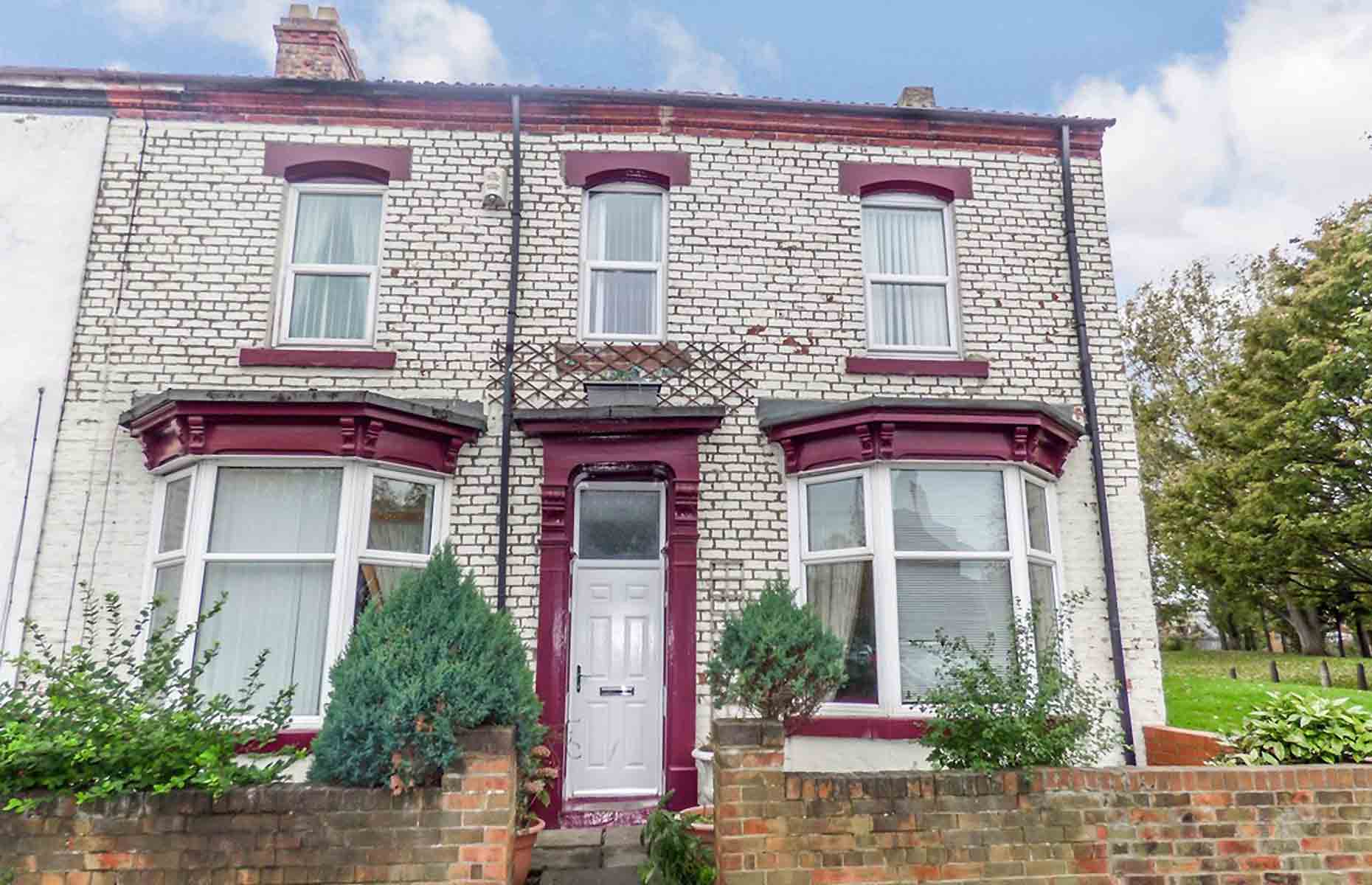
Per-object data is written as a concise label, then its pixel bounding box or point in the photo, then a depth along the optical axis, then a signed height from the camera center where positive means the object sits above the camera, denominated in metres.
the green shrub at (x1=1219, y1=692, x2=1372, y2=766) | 4.63 -0.60
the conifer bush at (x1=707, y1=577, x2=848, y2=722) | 4.70 -0.19
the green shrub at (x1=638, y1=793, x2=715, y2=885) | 4.66 -1.31
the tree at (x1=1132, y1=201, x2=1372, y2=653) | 19.03 +4.70
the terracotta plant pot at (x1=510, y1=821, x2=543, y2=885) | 4.93 -1.35
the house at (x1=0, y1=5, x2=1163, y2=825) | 6.59 +2.13
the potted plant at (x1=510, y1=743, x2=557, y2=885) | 4.98 -1.12
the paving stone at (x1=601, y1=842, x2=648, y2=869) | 5.46 -1.53
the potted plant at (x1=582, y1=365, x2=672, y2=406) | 7.18 +2.05
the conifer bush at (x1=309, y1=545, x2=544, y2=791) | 3.85 -0.29
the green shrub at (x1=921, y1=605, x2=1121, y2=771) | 4.37 -0.49
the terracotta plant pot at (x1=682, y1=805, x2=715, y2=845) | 5.15 -1.26
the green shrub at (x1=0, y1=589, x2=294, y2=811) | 3.71 -0.51
